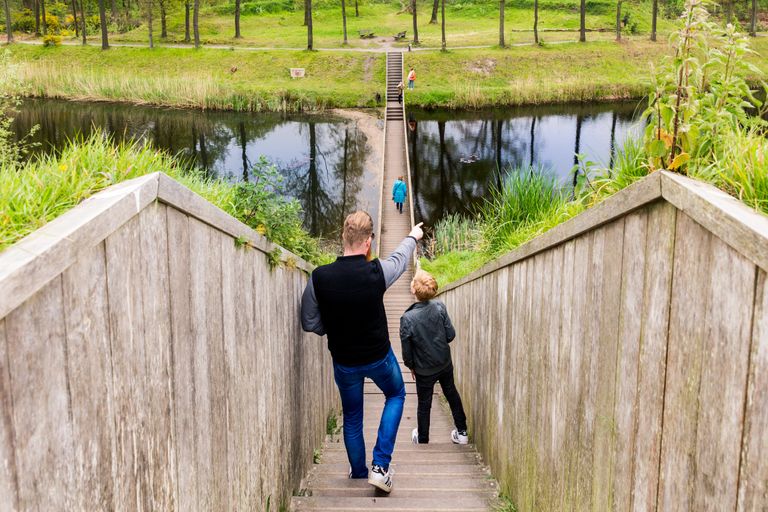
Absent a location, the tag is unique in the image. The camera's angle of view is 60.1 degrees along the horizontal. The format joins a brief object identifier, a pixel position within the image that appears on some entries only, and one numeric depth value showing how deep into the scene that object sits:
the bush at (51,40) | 40.81
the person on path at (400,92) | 31.64
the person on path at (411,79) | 31.98
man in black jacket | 3.56
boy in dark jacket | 4.95
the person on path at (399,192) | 17.78
